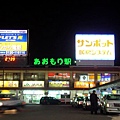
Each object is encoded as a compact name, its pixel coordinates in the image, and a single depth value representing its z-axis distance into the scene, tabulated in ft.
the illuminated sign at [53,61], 195.21
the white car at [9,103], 93.74
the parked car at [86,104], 114.48
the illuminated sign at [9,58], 157.07
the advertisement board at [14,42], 163.80
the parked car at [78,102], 142.82
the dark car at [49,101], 198.49
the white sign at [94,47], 180.34
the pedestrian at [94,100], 83.91
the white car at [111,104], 85.87
